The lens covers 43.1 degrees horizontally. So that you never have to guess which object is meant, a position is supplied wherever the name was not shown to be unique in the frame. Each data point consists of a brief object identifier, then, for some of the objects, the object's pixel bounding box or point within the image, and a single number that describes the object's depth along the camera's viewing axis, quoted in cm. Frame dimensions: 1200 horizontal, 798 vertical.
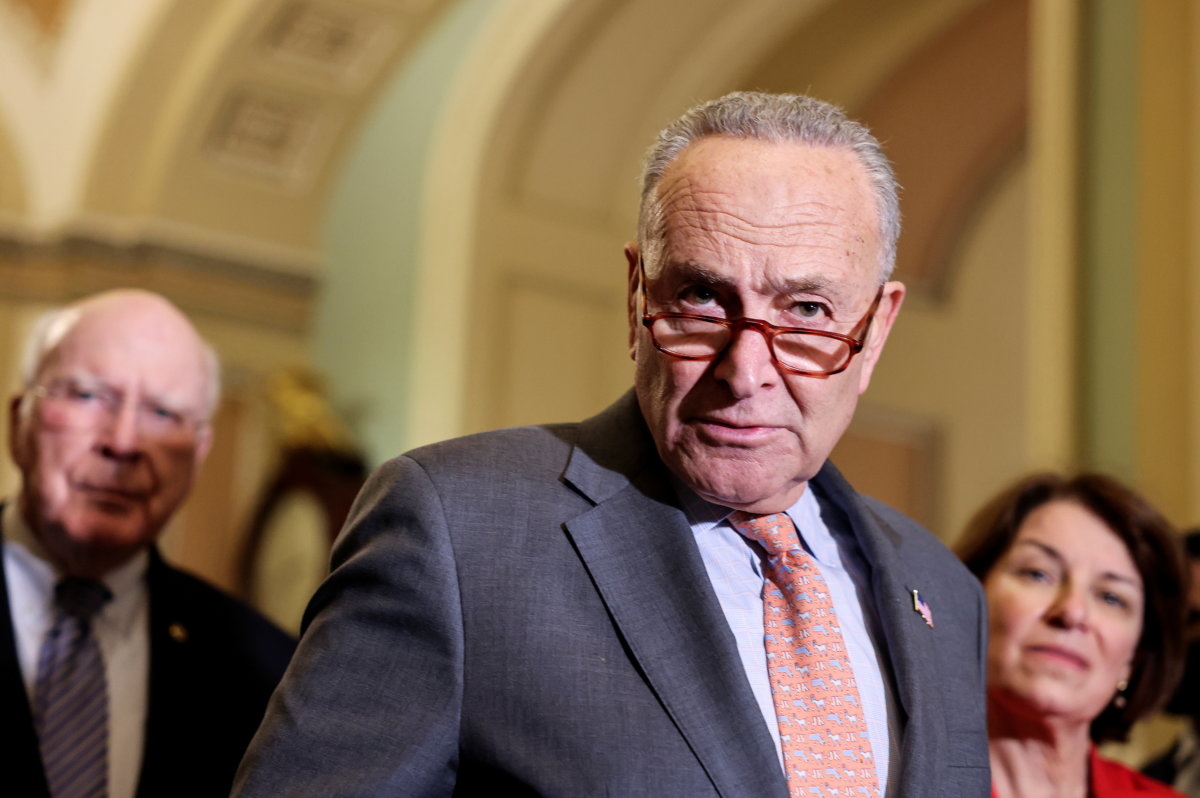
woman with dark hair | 247
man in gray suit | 143
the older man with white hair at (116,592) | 239
